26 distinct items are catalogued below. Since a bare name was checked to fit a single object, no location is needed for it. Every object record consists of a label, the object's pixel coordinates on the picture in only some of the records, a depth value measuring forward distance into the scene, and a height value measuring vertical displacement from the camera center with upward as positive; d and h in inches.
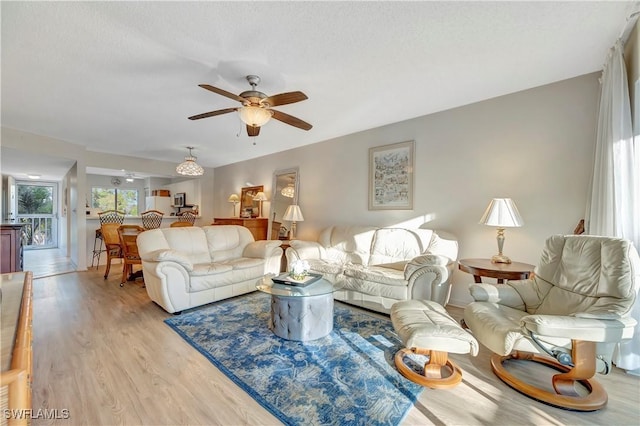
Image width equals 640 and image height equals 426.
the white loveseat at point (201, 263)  114.7 -29.1
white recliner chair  60.9 -27.8
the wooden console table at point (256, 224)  224.7 -13.9
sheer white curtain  75.7 +12.0
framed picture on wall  146.4 +19.3
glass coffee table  92.9 -37.0
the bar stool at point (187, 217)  260.3 -9.8
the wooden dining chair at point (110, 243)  178.1 -24.9
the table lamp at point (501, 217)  99.5 -2.3
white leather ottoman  67.1 -33.7
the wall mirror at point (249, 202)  242.3 +5.7
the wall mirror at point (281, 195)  207.5 +11.1
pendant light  187.0 +27.9
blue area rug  61.9 -47.1
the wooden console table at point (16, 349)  25.0 -17.9
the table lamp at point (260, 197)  229.2 +9.8
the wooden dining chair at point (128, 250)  159.6 -26.9
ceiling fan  86.1 +36.3
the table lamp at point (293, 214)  183.8 -3.9
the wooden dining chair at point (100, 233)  208.1 -21.2
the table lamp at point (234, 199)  255.1 +8.6
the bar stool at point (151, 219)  221.5 -10.4
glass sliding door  309.1 -6.7
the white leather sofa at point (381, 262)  109.3 -26.2
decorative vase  101.7 -23.9
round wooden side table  91.7 -21.0
